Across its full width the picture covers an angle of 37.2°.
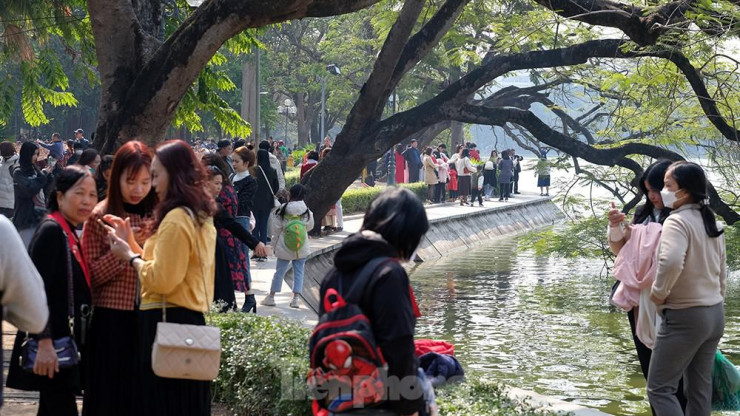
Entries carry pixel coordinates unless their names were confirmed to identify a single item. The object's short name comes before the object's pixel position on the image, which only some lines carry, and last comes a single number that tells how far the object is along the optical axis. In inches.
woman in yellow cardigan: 188.5
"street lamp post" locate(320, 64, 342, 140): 1460.4
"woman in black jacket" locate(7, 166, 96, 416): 196.7
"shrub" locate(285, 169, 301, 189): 1142.1
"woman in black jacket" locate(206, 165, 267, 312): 317.7
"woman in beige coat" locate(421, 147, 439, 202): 1178.6
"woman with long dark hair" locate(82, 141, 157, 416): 205.8
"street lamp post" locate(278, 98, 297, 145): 2022.6
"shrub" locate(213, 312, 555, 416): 241.9
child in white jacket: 471.5
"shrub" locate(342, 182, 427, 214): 1047.0
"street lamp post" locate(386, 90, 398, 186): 1374.3
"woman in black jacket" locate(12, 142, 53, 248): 462.8
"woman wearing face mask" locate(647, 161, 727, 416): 231.1
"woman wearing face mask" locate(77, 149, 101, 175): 392.2
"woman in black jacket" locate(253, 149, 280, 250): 606.2
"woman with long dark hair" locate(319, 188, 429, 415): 147.3
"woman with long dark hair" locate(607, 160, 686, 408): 249.9
